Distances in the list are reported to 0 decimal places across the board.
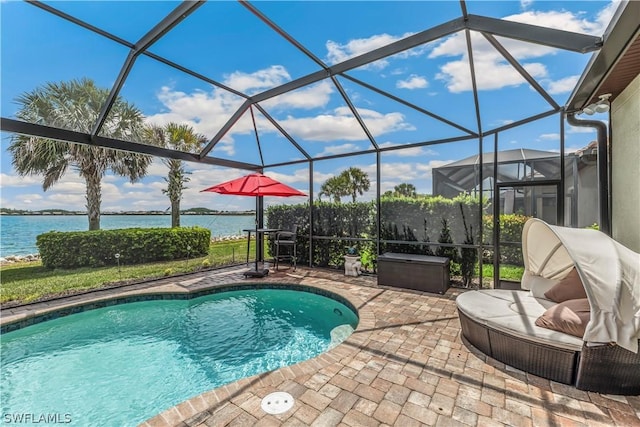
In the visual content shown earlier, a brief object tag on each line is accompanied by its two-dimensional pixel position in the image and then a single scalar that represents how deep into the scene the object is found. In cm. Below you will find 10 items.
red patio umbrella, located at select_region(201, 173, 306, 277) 729
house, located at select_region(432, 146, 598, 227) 503
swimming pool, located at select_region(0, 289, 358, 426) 322
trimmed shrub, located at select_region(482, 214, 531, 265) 580
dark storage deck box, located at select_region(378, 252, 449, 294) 608
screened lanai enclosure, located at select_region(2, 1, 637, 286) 388
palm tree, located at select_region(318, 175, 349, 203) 865
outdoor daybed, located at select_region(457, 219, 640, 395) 262
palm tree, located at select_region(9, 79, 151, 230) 506
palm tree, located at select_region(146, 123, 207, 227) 796
